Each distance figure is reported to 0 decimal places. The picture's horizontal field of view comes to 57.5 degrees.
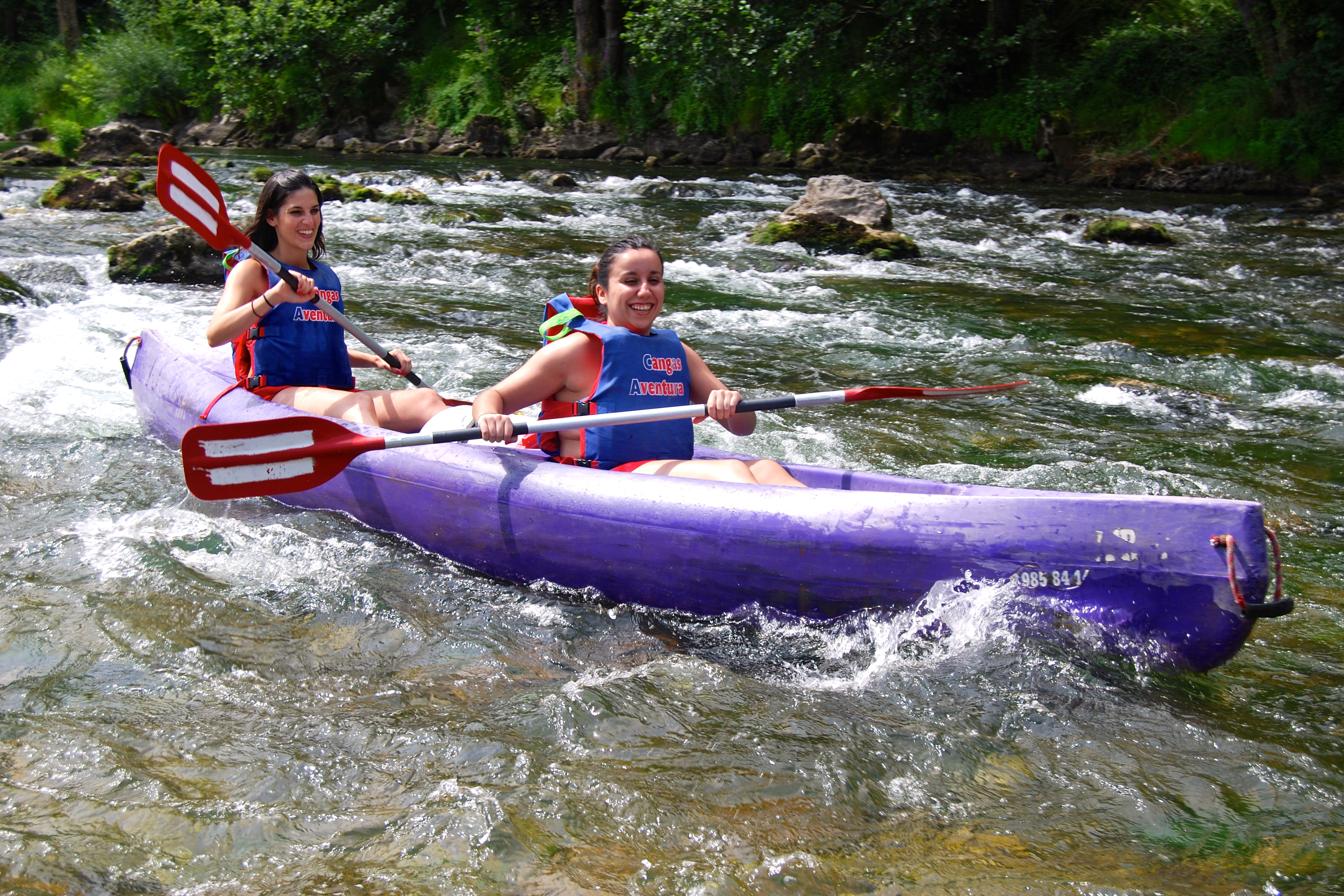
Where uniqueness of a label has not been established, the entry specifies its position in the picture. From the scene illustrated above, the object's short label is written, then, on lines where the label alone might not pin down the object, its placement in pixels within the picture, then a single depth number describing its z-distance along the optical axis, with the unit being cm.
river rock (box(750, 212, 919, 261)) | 949
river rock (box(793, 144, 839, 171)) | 1605
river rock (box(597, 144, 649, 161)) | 1755
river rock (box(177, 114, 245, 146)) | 2123
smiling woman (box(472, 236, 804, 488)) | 354
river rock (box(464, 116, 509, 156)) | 1884
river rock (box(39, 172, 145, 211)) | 1127
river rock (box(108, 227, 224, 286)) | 793
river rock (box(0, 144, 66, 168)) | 1611
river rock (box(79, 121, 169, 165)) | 1664
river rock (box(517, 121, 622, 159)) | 1828
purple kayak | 272
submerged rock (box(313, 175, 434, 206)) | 1225
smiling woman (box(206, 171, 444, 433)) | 402
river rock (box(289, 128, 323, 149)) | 2038
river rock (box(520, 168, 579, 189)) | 1406
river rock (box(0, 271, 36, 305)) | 697
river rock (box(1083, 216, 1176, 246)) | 1016
